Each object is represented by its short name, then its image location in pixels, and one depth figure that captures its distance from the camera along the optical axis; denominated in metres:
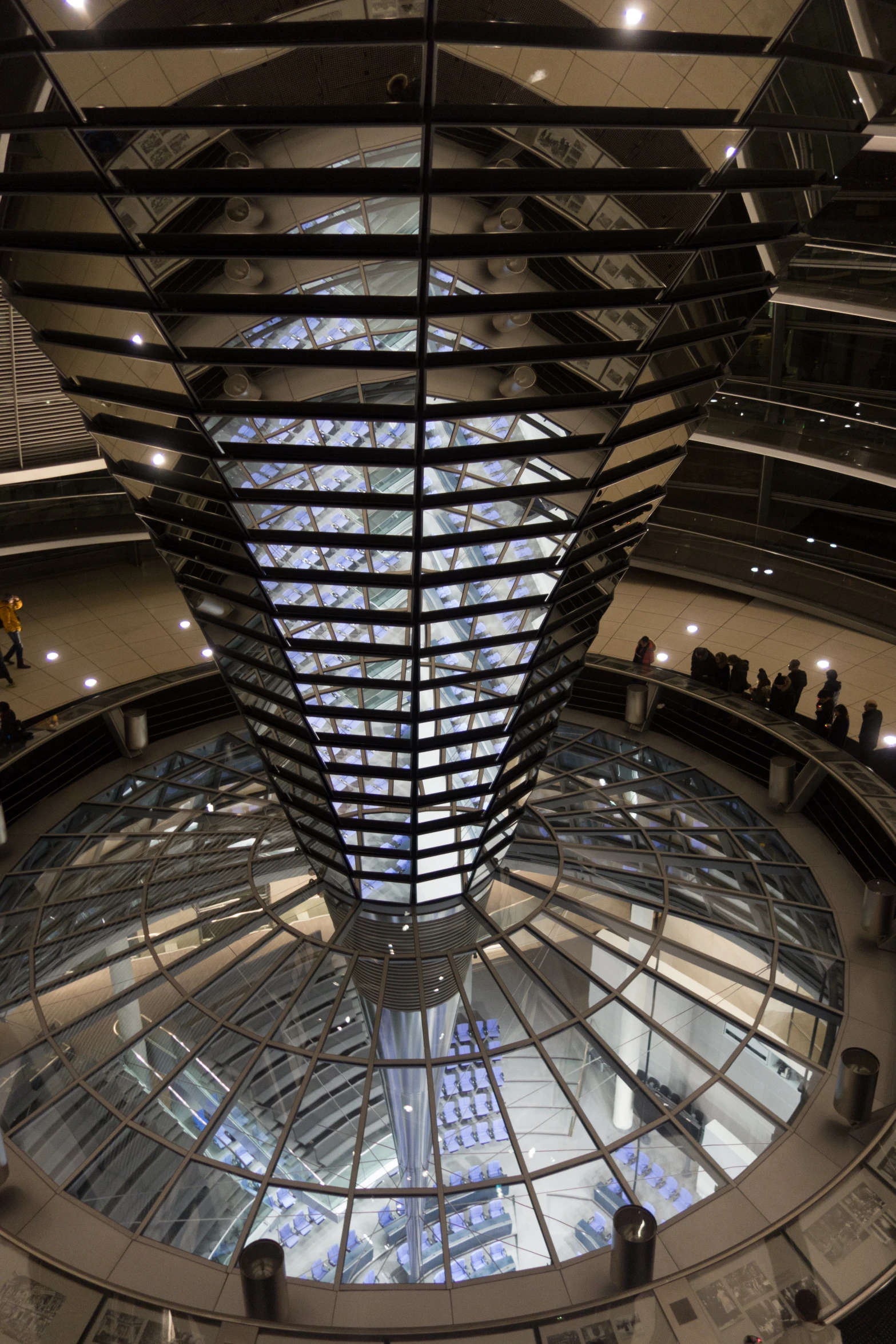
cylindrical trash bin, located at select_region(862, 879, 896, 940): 15.55
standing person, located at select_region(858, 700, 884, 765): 18.45
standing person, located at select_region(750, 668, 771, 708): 20.58
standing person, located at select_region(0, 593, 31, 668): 22.48
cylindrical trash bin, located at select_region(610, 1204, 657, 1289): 11.02
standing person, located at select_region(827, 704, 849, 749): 18.78
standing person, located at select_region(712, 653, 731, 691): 21.27
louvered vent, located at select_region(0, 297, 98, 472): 21.53
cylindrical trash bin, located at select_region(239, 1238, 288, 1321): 10.80
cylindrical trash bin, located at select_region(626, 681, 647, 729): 21.55
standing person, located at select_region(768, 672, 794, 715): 20.14
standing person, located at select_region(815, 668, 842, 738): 19.23
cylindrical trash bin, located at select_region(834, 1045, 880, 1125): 12.62
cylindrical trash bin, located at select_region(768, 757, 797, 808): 18.95
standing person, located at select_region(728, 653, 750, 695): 21.08
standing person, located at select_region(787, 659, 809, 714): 20.17
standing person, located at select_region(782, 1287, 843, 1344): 10.29
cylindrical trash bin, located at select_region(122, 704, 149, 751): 20.89
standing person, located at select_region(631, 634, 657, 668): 22.33
